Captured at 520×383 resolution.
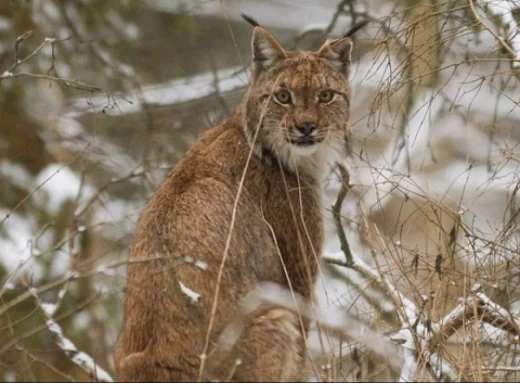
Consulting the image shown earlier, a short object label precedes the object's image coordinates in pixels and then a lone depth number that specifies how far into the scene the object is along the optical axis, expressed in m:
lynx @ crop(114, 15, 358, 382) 10.72
